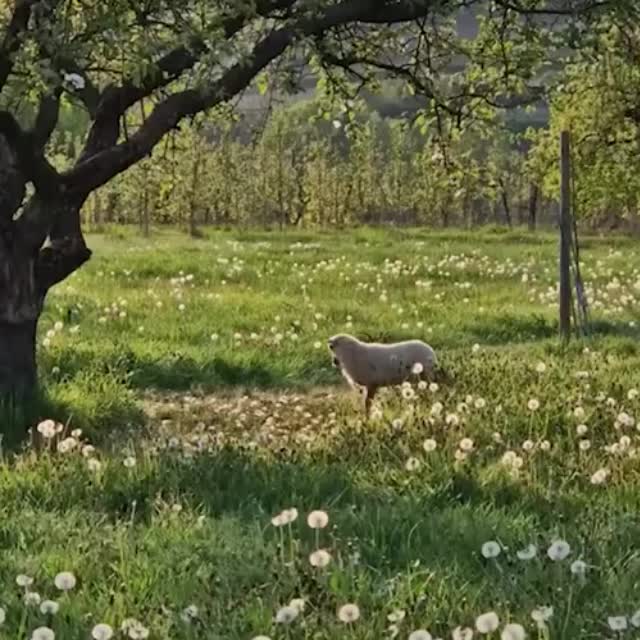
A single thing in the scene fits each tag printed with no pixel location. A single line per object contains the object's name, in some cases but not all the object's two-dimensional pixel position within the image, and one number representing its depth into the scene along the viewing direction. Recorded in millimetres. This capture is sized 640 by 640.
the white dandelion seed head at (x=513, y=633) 7039
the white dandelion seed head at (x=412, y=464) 12634
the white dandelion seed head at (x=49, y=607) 7874
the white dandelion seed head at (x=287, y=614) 7551
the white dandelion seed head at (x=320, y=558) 8383
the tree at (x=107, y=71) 15320
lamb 20312
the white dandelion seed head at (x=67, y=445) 13272
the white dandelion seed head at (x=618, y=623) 7371
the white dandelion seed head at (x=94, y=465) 12742
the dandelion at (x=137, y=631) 7472
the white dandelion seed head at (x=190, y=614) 8172
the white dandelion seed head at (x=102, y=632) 7316
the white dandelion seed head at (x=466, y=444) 13648
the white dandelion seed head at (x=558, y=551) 8297
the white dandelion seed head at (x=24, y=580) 8140
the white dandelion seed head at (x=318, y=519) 8727
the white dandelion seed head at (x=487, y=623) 7232
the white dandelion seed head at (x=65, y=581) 8258
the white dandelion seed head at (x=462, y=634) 7248
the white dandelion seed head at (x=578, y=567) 8539
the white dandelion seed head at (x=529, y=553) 8508
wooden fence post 28875
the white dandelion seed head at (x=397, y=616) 7580
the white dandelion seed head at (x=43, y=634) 7230
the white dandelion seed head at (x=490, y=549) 8383
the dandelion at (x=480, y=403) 17037
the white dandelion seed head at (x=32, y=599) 8258
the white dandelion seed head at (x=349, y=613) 7395
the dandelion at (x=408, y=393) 17652
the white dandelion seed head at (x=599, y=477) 11915
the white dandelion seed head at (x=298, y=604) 7859
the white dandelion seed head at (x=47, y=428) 13133
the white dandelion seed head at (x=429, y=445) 13700
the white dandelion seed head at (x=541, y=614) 7445
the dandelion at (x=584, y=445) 13766
